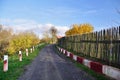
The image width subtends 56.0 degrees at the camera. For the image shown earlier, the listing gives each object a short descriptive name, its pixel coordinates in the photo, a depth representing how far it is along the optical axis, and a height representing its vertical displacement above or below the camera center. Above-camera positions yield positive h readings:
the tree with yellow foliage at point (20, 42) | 19.78 -0.36
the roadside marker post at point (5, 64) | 7.05 -1.50
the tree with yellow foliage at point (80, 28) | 40.15 +4.25
